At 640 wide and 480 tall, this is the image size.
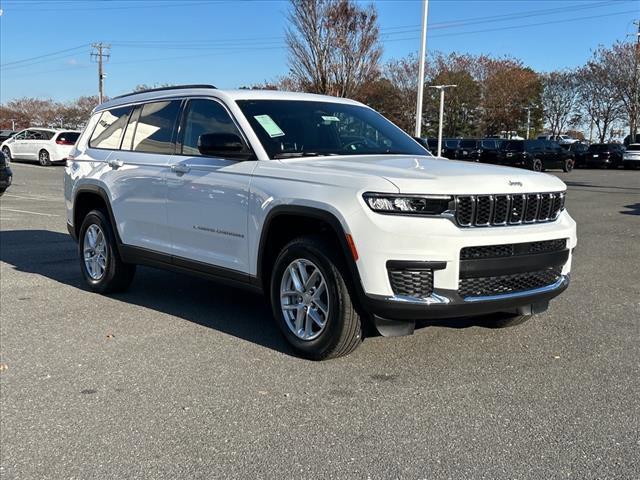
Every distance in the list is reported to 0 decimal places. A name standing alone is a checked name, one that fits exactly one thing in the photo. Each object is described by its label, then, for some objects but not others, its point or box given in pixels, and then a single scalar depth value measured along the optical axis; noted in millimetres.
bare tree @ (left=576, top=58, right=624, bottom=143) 53219
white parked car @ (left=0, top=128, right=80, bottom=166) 29703
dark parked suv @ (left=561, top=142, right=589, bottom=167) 40781
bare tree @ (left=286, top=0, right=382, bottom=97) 29031
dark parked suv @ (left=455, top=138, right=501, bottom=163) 34438
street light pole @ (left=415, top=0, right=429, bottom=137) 19109
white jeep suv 3990
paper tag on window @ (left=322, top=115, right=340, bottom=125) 5450
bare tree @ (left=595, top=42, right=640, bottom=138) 49625
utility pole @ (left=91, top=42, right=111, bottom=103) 58781
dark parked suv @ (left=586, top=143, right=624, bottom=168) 39750
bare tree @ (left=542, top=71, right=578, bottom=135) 60156
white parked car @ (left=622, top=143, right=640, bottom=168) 38625
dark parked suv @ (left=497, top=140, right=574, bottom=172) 32406
